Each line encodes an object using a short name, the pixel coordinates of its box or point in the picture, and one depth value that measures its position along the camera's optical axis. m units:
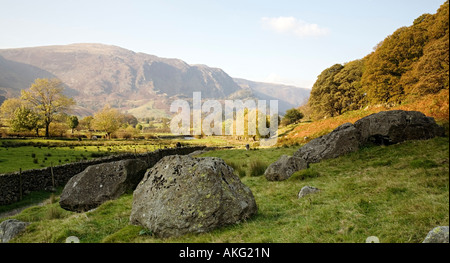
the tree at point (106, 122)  82.19
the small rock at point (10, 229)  8.55
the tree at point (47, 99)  67.56
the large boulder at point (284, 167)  14.53
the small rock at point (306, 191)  9.58
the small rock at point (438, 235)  3.32
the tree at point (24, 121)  56.57
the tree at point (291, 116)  100.19
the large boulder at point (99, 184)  14.49
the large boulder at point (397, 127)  15.66
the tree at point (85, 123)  114.99
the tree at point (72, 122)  96.74
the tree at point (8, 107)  76.75
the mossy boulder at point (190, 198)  6.57
